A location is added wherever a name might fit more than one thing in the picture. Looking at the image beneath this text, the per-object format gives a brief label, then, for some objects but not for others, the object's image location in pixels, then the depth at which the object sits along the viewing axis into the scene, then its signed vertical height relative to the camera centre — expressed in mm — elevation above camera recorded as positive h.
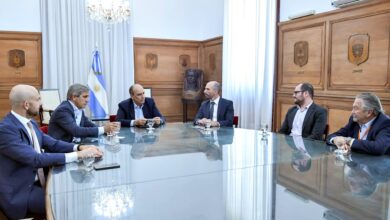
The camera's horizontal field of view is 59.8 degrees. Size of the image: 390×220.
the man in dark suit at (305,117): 3369 -369
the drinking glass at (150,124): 3665 -460
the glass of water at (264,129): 3255 -459
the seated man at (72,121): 2916 -343
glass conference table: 1380 -525
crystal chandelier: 5320 +1143
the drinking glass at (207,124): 3717 -472
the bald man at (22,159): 1951 -470
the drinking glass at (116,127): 3186 -438
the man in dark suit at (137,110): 3932 -358
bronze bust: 7207 -54
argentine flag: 6387 -169
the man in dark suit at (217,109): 4137 -337
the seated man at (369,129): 2352 -339
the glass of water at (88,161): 2025 -481
